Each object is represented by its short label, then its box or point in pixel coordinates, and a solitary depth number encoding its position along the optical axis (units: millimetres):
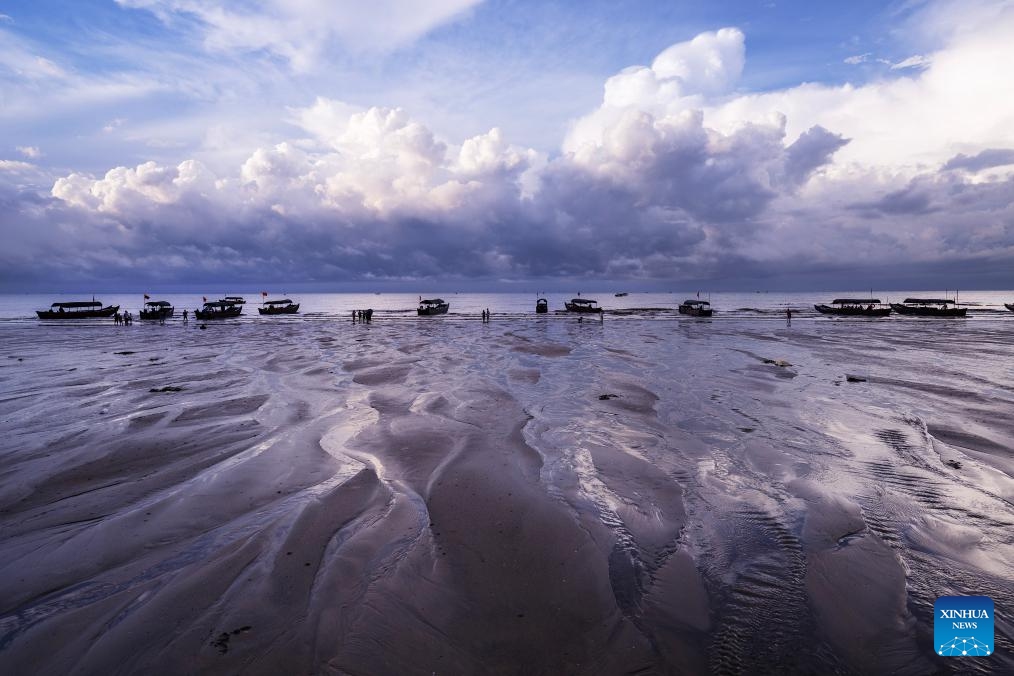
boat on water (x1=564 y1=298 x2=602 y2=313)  84188
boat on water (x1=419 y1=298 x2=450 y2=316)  84150
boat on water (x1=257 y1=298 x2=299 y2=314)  90056
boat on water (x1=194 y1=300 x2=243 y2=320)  74938
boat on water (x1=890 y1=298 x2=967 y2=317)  73562
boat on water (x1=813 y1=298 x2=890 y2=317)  77562
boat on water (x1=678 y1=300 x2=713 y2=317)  82250
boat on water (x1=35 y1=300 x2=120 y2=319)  73088
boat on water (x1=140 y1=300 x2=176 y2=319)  73312
